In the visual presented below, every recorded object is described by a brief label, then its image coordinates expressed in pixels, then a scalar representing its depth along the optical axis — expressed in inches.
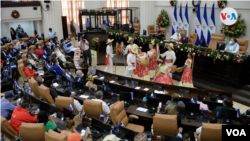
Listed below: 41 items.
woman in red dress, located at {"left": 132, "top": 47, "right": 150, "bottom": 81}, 340.2
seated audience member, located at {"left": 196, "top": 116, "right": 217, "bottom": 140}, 166.8
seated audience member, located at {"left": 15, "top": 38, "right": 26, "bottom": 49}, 496.1
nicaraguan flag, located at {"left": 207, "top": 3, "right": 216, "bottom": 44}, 464.4
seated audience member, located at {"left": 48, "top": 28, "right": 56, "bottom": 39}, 628.4
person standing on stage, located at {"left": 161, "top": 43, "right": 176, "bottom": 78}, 322.7
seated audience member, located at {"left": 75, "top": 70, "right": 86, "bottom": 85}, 281.1
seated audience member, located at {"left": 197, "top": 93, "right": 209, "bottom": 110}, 211.7
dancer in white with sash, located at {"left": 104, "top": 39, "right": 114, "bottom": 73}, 385.4
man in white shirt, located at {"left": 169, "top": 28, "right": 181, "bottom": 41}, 427.1
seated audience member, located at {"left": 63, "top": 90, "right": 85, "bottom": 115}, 206.7
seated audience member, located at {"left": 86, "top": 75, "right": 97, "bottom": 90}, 271.5
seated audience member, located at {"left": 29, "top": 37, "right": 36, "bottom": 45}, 534.9
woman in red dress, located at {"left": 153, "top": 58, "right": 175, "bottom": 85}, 304.7
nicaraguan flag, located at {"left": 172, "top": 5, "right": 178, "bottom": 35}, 570.3
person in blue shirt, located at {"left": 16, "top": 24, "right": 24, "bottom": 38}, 640.4
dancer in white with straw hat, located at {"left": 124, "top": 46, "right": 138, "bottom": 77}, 341.7
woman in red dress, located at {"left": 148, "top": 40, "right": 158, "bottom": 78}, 369.5
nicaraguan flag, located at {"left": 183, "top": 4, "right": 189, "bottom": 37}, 534.1
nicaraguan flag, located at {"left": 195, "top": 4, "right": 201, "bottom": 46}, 499.3
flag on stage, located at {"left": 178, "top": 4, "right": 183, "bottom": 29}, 555.5
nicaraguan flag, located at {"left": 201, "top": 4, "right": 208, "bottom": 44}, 482.8
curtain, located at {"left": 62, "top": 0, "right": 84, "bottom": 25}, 821.9
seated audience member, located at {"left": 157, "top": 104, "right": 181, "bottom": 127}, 177.3
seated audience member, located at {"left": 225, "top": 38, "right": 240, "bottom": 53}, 328.2
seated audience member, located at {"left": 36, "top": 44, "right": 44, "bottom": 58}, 447.1
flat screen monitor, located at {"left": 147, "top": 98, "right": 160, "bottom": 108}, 208.5
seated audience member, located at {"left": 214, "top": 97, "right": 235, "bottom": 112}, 193.5
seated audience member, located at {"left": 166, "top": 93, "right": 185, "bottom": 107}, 209.5
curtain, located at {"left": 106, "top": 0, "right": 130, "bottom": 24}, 840.6
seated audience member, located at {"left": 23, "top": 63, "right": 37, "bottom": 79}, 318.0
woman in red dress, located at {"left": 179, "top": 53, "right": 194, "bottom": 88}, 313.1
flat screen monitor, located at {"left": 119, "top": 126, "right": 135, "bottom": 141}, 158.9
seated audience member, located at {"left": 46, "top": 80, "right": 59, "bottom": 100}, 234.5
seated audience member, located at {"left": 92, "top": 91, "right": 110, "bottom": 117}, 197.3
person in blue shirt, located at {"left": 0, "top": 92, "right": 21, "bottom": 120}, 208.5
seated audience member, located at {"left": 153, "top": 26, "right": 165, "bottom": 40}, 425.4
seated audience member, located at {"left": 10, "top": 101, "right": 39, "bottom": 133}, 184.4
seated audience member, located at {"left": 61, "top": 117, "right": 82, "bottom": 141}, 148.7
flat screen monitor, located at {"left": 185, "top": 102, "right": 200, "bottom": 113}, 195.6
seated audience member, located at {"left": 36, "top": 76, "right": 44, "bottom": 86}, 269.6
